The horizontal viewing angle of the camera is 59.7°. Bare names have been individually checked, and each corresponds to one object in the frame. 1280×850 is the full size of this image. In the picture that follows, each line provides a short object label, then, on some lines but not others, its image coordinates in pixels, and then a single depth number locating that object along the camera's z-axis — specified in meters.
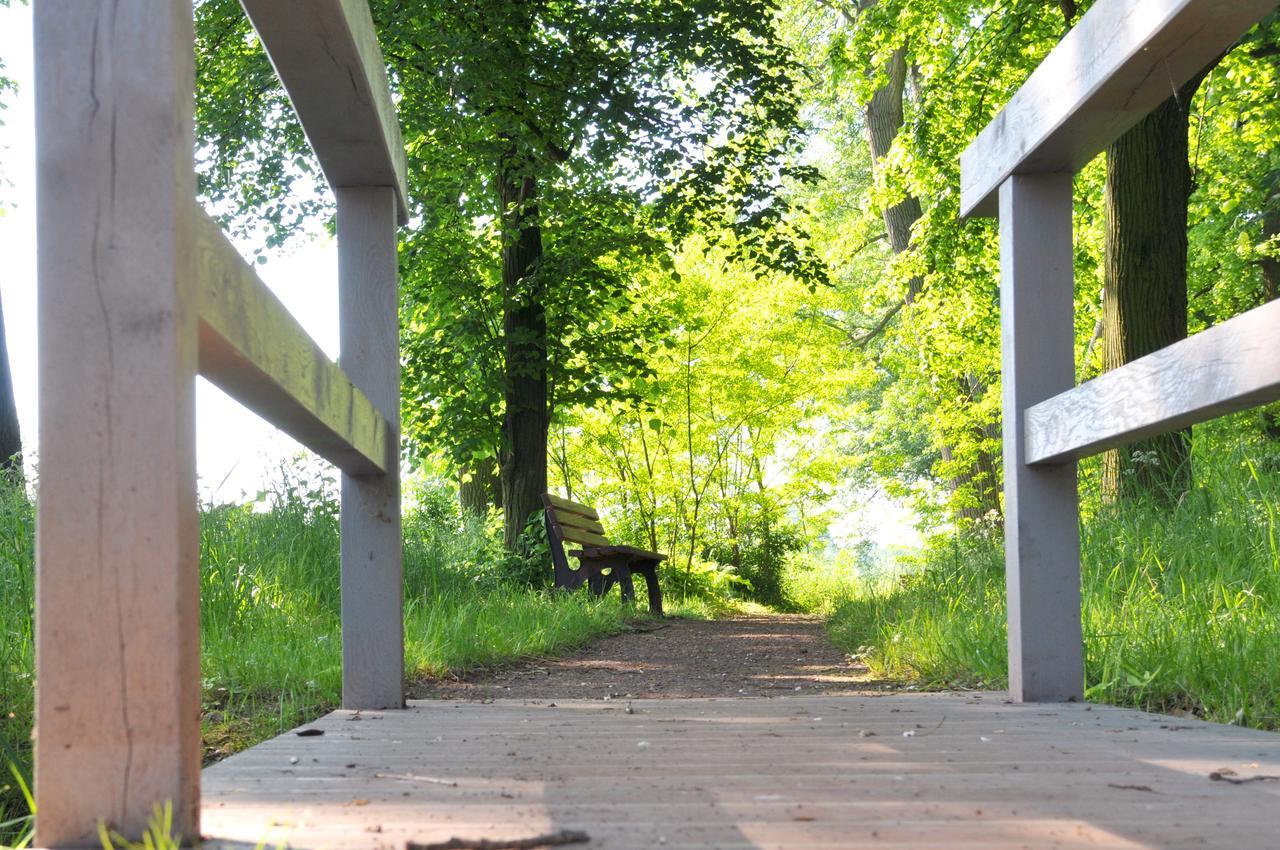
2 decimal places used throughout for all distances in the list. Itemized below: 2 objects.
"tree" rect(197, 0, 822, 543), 8.52
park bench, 8.70
